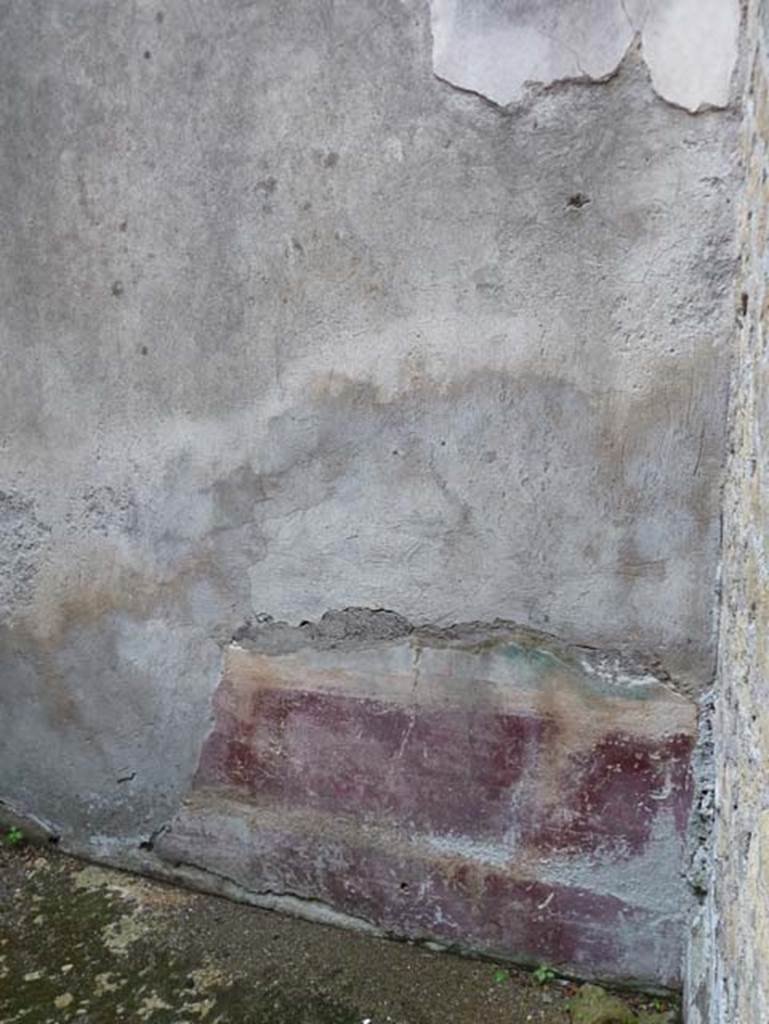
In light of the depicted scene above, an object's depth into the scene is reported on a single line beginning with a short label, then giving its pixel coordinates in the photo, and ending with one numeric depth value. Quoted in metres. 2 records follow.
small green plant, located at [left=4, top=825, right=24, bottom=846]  2.54
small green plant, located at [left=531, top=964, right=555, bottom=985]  2.08
